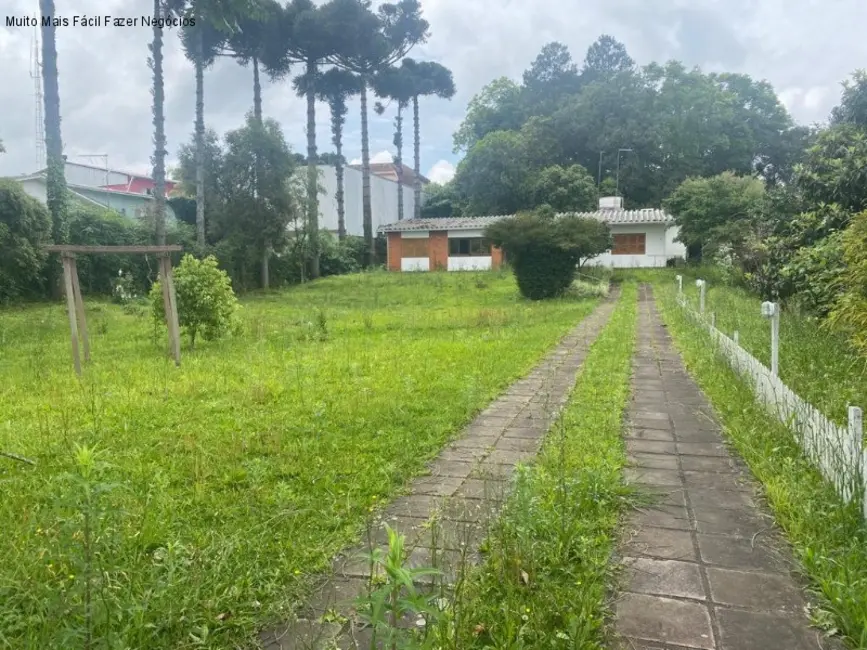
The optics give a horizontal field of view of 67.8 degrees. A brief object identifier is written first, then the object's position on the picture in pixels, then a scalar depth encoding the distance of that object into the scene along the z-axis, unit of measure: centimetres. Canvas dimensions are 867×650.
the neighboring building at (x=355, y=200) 3473
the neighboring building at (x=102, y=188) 2309
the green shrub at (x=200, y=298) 915
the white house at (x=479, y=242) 2692
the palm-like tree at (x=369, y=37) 2858
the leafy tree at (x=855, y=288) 468
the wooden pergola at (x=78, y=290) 722
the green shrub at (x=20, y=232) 1377
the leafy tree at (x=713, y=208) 2000
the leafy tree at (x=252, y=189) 2136
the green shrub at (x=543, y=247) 1644
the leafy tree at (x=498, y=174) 3250
